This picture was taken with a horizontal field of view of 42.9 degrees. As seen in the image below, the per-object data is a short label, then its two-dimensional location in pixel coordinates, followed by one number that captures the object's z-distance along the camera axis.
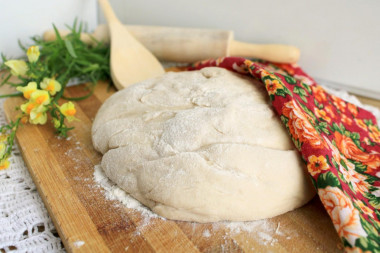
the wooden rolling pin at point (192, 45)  0.68
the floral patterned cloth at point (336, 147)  0.42
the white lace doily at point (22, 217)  0.45
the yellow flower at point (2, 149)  0.52
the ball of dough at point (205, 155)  0.44
